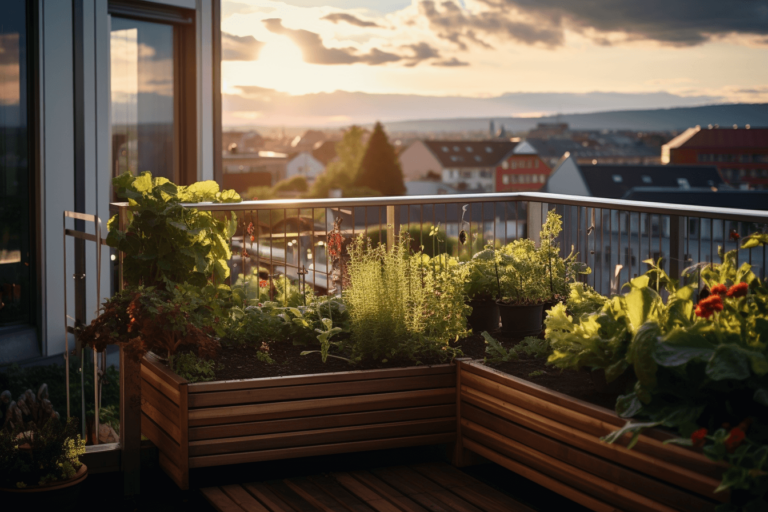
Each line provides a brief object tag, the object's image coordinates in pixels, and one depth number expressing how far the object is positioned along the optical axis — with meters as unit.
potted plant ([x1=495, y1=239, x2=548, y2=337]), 4.17
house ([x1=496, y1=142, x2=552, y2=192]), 77.50
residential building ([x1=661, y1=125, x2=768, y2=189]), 59.77
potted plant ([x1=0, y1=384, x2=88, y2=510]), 3.06
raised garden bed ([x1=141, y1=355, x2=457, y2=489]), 3.27
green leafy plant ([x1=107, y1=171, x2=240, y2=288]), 3.74
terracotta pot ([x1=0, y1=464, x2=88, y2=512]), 3.05
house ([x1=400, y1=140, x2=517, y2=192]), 82.44
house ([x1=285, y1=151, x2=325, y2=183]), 81.12
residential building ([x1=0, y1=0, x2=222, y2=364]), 6.57
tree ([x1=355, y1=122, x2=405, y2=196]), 71.38
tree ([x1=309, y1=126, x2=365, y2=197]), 72.25
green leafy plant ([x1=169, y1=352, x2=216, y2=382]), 3.43
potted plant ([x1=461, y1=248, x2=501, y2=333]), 4.35
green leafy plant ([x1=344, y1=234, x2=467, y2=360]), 3.62
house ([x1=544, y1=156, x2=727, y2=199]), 63.39
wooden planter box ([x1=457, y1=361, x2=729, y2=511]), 2.39
